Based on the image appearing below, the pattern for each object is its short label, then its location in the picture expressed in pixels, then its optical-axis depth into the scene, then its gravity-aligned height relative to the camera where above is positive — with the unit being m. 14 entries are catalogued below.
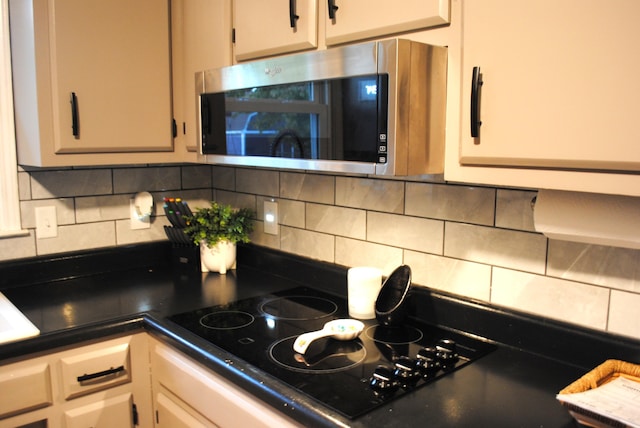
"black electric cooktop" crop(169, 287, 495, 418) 1.19 -0.49
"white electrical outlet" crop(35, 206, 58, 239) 2.02 -0.24
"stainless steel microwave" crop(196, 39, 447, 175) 1.20 +0.11
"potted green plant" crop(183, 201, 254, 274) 2.13 -0.30
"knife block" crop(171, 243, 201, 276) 2.26 -0.41
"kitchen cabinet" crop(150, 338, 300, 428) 1.27 -0.61
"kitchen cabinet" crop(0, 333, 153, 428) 1.49 -0.66
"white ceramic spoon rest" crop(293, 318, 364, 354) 1.39 -0.46
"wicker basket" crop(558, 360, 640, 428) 1.00 -0.46
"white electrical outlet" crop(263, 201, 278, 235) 2.19 -0.25
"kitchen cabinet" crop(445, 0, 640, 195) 0.93 +0.11
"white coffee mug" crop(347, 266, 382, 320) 1.63 -0.40
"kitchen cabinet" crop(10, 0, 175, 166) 1.74 +0.25
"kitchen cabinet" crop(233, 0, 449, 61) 1.22 +0.33
